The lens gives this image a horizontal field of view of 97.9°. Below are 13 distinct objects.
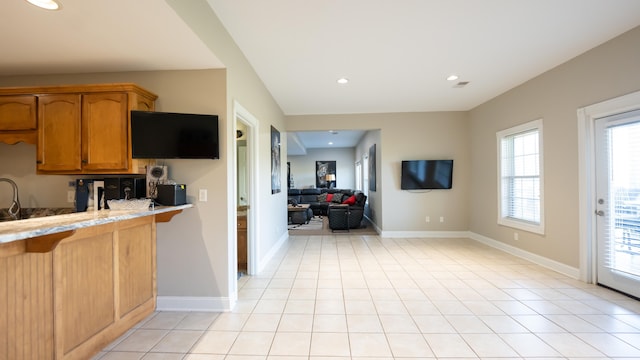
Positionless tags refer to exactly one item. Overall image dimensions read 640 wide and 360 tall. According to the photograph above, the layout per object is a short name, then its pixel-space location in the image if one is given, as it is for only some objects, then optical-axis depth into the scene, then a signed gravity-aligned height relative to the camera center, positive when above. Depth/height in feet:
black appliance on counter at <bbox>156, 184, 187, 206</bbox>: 8.12 -0.33
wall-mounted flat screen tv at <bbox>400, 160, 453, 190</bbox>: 19.13 +0.49
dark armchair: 22.31 -2.77
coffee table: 25.11 -2.92
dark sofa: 31.17 -1.82
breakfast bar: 5.00 -2.16
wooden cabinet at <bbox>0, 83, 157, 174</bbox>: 8.14 +1.78
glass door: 9.30 -0.83
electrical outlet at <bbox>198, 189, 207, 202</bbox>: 8.96 -0.44
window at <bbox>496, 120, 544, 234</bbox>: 13.47 +0.08
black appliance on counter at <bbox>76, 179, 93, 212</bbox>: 8.68 -0.27
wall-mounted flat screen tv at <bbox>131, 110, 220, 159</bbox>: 8.09 +1.42
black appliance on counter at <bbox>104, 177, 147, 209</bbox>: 8.57 -0.12
